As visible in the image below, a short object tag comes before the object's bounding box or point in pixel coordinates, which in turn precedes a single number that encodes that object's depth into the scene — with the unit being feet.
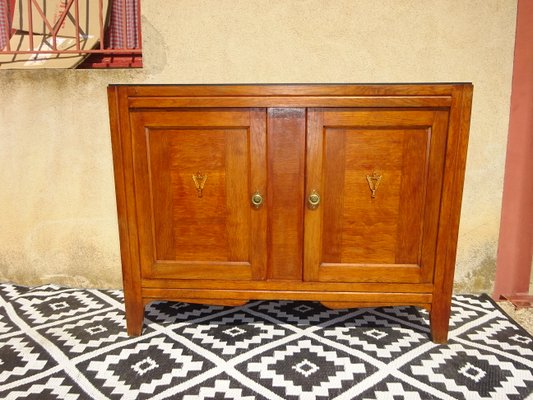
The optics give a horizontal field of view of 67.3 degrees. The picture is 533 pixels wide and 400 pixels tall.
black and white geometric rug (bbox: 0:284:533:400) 4.00
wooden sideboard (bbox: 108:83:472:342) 4.26
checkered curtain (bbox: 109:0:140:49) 7.47
